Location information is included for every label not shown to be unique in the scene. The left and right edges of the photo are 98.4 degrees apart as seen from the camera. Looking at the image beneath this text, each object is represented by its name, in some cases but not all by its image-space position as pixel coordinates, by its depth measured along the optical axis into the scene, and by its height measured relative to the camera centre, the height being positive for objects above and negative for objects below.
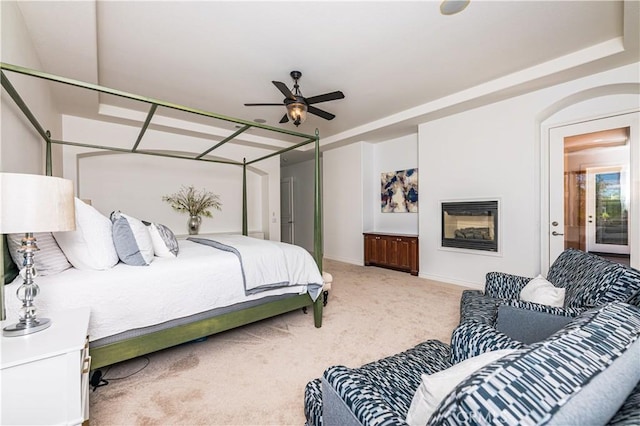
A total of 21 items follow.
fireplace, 3.84 -0.22
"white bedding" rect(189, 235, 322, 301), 2.30 -0.49
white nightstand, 1.01 -0.64
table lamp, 1.10 -0.01
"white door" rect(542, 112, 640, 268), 2.94 +0.37
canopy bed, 1.63 -0.59
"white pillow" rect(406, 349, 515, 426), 0.76 -0.49
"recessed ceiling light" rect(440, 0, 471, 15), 2.06 +1.56
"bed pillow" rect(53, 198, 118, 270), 1.76 -0.20
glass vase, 4.69 -0.23
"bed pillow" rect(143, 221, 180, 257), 2.30 -0.26
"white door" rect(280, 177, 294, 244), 8.00 -0.01
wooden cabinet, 4.74 -0.75
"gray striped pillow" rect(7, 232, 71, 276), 1.58 -0.26
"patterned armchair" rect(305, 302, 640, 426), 0.51 -0.35
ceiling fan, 2.90 +1.18
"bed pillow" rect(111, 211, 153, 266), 1.94 -0.22
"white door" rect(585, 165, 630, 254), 3.03 -0.01
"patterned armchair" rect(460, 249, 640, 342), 1.42 -0.51
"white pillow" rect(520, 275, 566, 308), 1.79 -0.57
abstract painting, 5.14 +0.36
